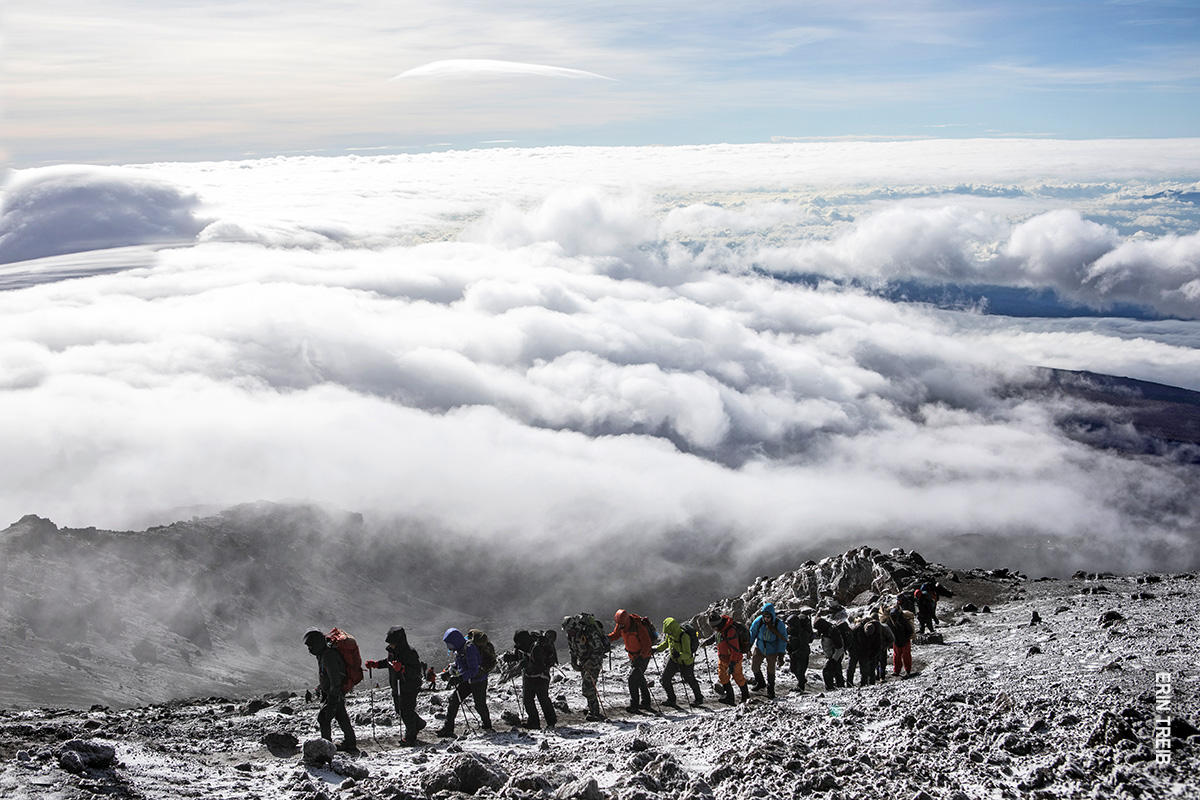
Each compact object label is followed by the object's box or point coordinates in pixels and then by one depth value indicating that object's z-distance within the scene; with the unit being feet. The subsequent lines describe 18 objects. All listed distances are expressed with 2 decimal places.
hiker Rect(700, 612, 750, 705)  52.70
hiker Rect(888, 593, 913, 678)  55.42
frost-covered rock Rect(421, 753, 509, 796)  33.19
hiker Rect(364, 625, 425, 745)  45.27
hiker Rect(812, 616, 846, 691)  55.52
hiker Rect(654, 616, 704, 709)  53.06
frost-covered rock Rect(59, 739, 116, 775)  32.63
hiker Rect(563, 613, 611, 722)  50.90
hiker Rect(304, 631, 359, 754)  42.37
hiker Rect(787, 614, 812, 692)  56.13
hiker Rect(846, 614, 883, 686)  54.75
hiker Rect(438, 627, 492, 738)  46.80
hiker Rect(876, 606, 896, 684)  55.47
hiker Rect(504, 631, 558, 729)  48.60
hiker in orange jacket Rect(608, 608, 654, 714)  51.96
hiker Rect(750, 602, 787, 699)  54.03
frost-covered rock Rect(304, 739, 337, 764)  38.27
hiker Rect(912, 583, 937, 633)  74.28
